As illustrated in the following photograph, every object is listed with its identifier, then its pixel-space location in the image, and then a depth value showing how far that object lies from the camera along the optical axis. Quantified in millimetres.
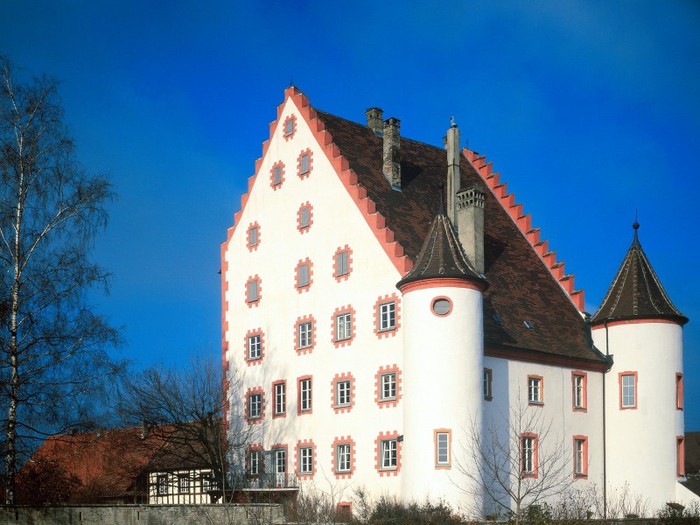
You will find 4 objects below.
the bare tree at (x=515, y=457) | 39438
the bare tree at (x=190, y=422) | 46219
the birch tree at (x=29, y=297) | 30547
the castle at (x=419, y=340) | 40188
